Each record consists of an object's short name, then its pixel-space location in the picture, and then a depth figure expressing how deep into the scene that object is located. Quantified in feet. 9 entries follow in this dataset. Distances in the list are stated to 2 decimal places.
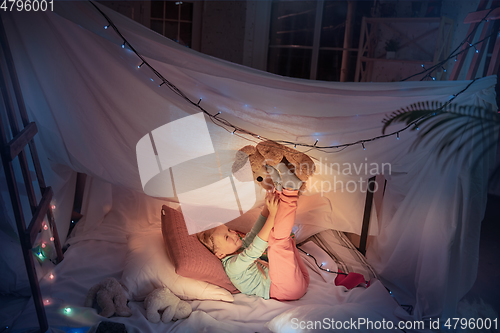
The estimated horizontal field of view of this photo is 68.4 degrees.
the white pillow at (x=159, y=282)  6.20
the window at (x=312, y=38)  12.42
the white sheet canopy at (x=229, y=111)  5.67
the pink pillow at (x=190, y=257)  6.25
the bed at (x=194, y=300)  5.43
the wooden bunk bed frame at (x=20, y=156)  4.82
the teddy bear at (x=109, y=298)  5.54
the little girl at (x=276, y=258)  6.05
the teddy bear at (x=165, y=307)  5.64
